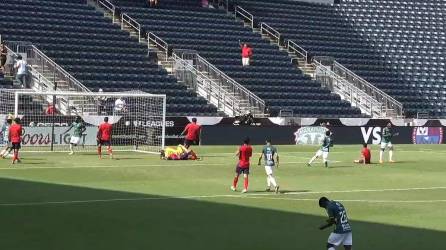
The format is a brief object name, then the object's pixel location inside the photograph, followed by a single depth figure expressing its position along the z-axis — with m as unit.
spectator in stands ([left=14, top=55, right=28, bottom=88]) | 42.78
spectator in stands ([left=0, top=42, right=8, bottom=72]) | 44.16
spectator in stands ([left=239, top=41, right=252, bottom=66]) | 54.47
